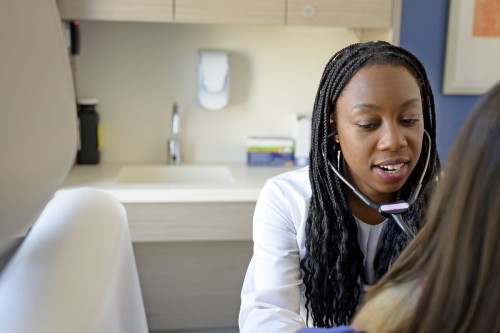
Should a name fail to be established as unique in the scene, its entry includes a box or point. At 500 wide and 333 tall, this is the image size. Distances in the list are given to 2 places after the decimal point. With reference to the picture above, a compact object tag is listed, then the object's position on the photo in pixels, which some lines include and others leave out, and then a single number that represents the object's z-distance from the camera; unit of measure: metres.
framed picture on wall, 2.63
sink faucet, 2.63
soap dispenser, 2.63
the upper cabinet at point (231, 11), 2.30
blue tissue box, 2.69
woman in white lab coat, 1.12
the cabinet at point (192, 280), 2.54
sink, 2.63
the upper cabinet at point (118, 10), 2.25
